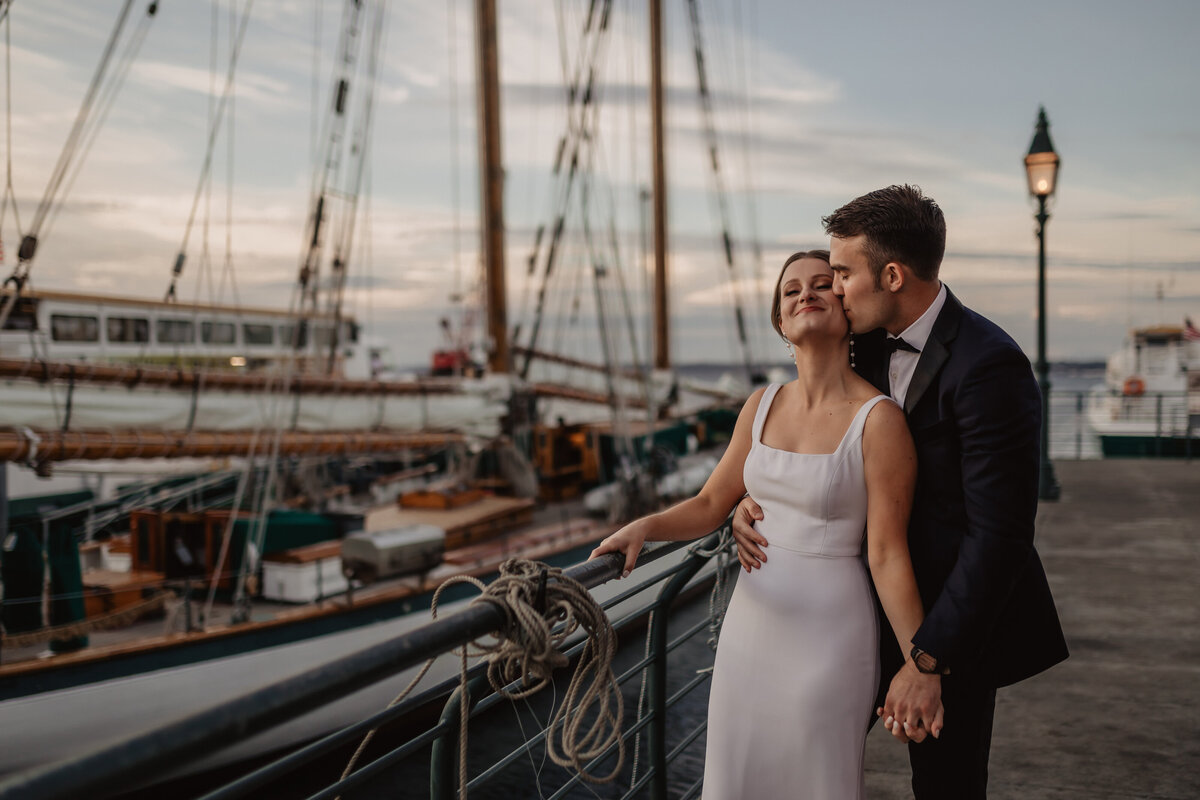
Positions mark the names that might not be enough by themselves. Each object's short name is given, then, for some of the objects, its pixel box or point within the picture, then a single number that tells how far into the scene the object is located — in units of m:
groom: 1.71
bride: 1.94
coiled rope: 1.61
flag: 24.66
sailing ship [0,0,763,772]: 7.29
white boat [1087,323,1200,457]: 22.23
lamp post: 10.14
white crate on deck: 8.85
